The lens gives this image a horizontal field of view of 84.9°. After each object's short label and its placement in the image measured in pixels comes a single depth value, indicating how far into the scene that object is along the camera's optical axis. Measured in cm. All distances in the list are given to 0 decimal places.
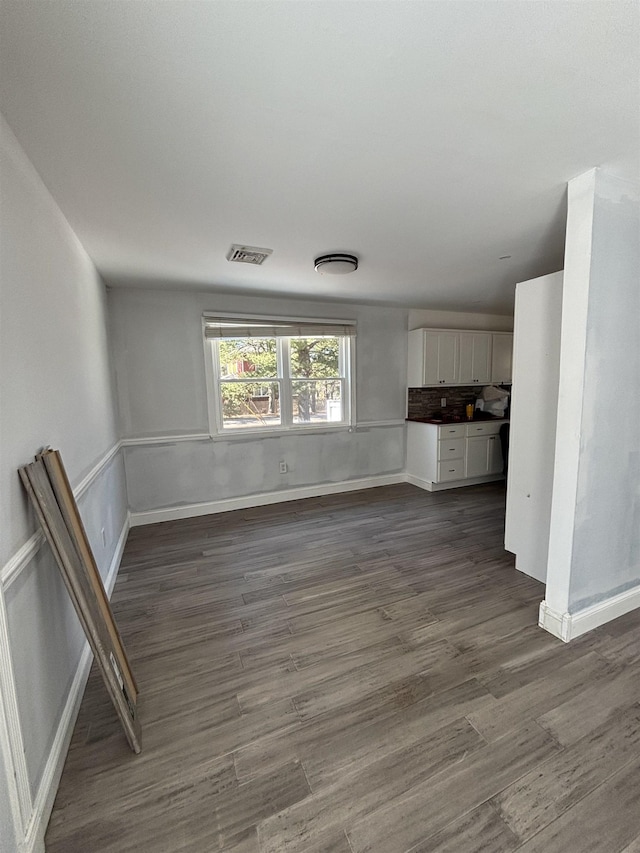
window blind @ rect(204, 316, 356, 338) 373
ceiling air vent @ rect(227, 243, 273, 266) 246
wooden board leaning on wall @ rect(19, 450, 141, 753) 129
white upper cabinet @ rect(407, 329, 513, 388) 462
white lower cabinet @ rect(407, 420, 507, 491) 446
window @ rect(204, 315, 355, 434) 386
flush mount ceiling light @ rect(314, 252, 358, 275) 261
